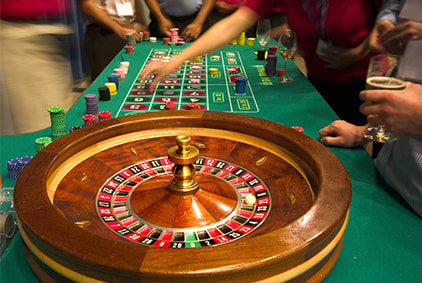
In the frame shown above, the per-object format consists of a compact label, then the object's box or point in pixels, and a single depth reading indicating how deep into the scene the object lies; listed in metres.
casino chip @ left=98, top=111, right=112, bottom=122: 1.87
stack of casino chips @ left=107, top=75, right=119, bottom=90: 2.50
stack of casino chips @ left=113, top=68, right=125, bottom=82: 2.76
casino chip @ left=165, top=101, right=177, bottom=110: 2.08
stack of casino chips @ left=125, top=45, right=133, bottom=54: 3.57
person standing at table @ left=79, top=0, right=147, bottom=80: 4.09
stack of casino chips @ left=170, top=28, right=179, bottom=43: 4.11
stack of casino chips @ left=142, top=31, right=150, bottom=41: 4.20
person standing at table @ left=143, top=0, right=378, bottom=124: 2.72
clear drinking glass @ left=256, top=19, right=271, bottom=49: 3.41
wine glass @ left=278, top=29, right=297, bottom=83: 2.81
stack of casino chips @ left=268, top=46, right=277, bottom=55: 3.38
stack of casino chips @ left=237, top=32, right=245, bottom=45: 4.05
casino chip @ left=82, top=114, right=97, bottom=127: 1.78
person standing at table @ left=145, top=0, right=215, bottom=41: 4.50
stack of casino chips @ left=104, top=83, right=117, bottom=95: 2.39
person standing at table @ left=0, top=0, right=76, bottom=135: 2.33
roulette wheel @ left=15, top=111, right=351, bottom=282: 0.71
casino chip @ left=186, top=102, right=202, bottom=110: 2.08
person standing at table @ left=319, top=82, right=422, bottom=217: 1.19
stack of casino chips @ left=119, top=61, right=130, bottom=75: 2.94
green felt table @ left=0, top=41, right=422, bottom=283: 0.98
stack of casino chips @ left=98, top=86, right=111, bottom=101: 2.27
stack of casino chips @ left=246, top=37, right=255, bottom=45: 4.05
